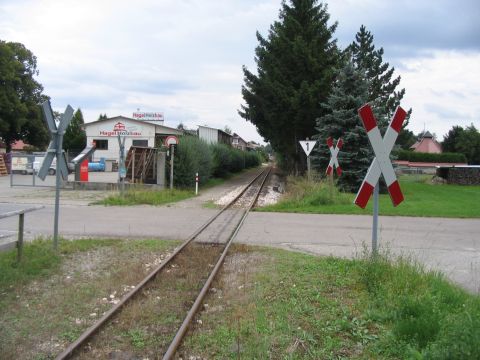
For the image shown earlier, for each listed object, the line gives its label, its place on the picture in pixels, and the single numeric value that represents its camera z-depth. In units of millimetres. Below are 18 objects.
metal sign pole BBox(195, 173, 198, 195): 23683
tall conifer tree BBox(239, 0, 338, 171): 29969
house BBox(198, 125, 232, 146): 62478
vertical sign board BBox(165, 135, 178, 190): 22797
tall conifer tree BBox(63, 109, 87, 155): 73062
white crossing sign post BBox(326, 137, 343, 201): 17406
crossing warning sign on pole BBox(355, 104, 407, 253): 6121
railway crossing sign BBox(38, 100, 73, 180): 8203
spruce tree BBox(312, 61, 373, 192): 23766
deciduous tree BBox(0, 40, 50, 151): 49606
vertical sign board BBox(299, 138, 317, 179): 19481
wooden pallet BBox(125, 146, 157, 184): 24812
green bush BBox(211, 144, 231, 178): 34756
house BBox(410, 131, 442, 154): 110562
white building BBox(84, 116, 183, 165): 55219
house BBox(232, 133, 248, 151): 125225
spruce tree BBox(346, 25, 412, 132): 41375
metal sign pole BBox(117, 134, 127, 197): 18734
